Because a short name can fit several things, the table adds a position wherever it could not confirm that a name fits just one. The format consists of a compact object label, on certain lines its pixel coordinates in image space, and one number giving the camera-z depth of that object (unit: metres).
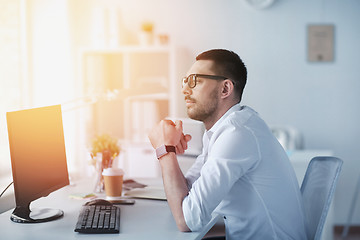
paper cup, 2.27
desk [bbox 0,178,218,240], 1.69
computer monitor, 1.74
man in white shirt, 1.69
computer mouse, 2.08
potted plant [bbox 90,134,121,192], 2.45
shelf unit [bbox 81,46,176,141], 4.33
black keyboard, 1.71
